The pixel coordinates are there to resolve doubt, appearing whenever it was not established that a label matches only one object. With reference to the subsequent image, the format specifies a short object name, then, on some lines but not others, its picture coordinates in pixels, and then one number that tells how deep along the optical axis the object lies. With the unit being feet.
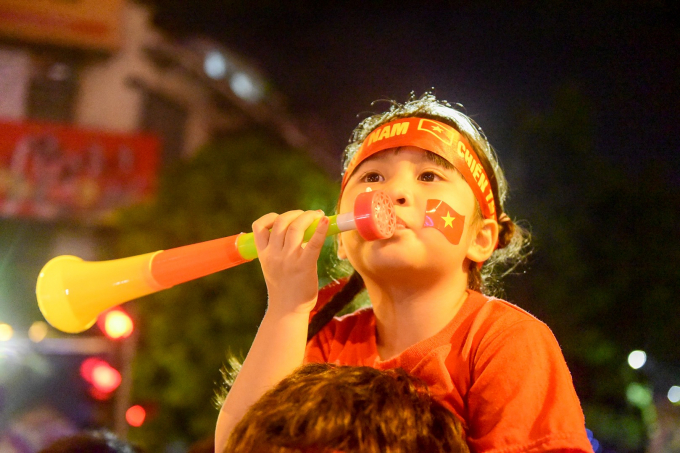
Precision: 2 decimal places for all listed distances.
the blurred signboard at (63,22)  32.89
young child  5.82
